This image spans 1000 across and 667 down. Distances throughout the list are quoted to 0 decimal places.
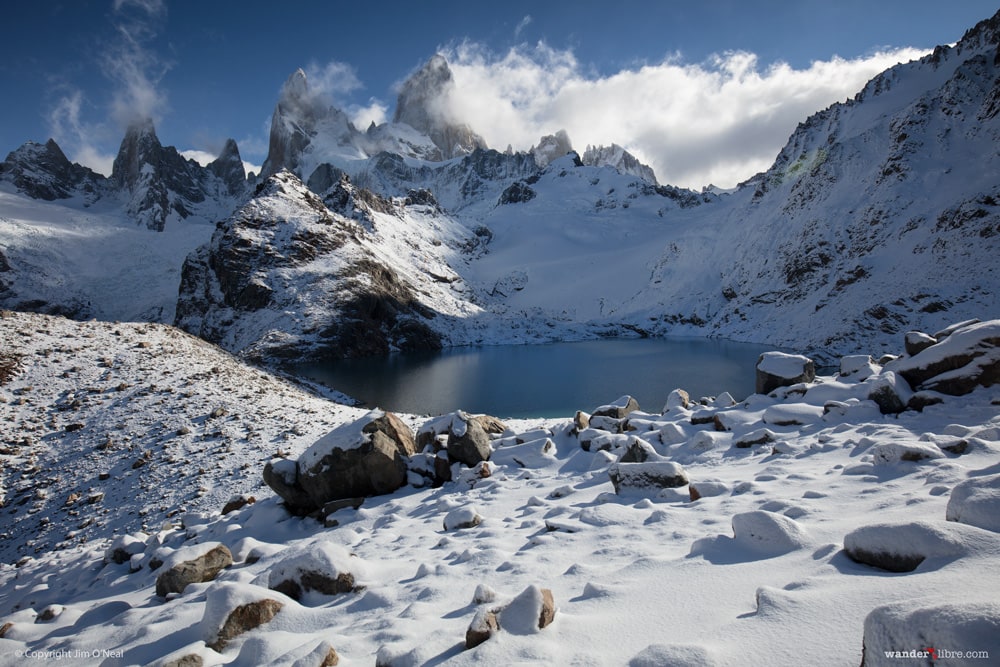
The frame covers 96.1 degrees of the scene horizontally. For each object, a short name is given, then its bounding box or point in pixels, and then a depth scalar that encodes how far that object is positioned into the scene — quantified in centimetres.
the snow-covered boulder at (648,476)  812
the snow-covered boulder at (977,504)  379
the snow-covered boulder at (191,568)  707
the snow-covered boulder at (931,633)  209
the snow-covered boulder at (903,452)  697
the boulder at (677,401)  1638
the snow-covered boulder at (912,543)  341
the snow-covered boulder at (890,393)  1119
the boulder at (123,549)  955
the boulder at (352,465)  1088
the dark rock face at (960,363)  1079
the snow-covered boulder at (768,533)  474
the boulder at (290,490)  1084
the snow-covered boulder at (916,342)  1326
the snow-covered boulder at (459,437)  1238
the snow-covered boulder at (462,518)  834
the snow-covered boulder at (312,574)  582
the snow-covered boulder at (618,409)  1546
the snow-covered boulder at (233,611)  485
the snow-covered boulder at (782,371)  1570
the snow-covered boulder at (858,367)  1441
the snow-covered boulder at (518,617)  377
